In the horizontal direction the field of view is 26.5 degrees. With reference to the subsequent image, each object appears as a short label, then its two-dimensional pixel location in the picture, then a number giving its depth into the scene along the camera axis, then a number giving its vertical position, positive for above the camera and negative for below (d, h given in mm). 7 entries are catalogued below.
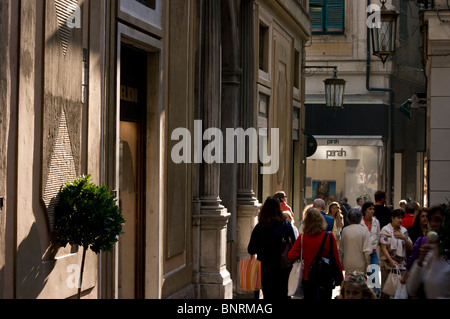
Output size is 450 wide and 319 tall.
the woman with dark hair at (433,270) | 7098 -744
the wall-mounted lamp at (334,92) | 24756 +2077
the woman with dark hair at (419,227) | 12398 -719
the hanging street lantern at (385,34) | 17406 +2538
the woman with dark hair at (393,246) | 12453 -969
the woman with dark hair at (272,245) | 11547 -897
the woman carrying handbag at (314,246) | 10680 -838
